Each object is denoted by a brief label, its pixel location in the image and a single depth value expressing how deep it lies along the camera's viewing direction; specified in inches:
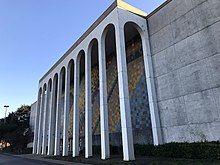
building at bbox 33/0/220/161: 424.8
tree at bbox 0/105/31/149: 1371.8
